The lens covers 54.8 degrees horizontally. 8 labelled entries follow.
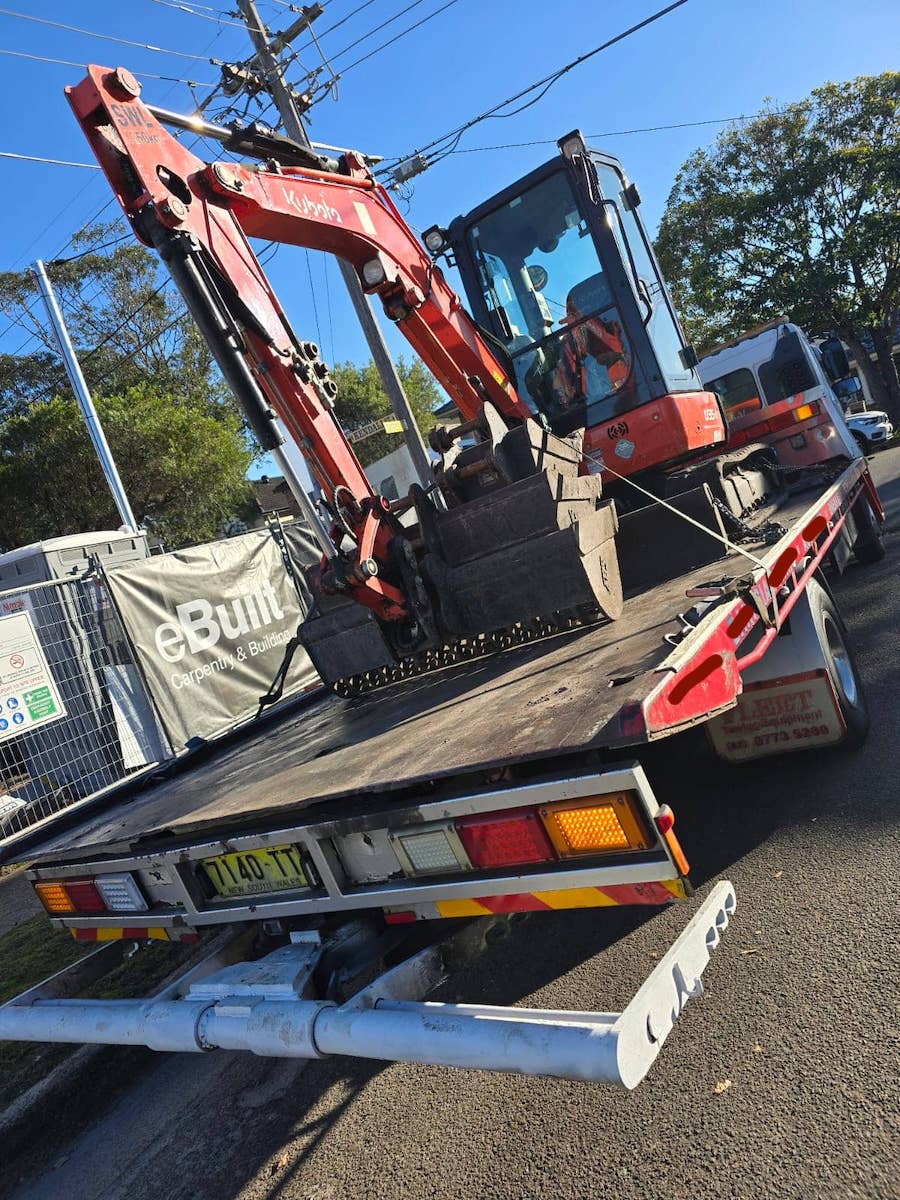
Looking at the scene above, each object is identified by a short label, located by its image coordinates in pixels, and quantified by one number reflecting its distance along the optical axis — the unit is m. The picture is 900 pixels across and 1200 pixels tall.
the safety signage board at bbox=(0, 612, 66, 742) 7.05
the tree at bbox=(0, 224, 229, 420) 28.23
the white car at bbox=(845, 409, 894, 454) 23.64
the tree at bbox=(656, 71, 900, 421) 25.42
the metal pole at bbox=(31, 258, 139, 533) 15.09
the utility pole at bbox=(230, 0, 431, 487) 14.78
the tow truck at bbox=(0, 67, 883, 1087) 2.39
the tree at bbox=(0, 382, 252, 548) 23.47
